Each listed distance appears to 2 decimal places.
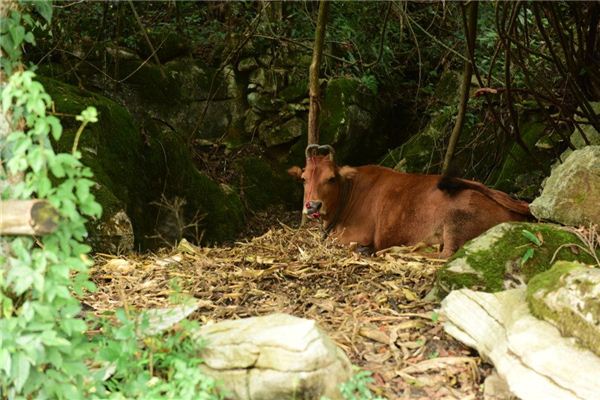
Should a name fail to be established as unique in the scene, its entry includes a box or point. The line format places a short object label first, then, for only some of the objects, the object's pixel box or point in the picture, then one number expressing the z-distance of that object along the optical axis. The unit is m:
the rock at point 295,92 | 11.83
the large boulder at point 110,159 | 6.55
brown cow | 6.40
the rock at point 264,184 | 11.38
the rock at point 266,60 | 12.08
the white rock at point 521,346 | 3.35
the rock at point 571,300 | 3.52
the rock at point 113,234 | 6.41
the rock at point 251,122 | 11.99
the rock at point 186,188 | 8.23
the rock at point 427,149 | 9.98
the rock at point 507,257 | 4.60
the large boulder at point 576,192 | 5.17
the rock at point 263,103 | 11.88
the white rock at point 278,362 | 3.38
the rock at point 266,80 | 11.92
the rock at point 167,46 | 11.44
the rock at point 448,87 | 11.50
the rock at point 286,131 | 11.67
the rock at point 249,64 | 12.09
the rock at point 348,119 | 11.72
